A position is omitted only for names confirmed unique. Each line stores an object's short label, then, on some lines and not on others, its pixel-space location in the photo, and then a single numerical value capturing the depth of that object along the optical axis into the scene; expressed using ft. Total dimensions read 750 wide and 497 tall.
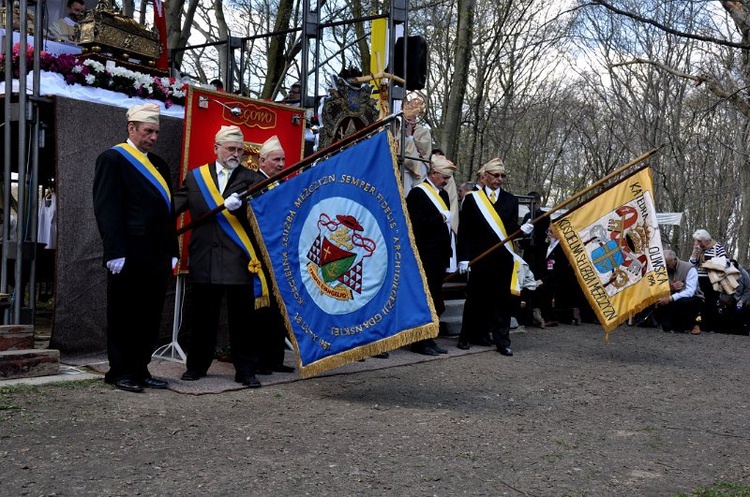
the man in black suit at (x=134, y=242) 20.02
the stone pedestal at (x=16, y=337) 21.52
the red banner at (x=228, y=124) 24.93
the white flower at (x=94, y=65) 24.67
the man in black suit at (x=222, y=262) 21.68
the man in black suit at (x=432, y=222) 28.53
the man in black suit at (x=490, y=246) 29.48
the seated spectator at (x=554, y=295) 40.34
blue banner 20.66
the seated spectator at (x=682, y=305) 40.63
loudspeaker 31.55
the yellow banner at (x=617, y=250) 28.84
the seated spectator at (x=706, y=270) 42.45
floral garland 24.04
